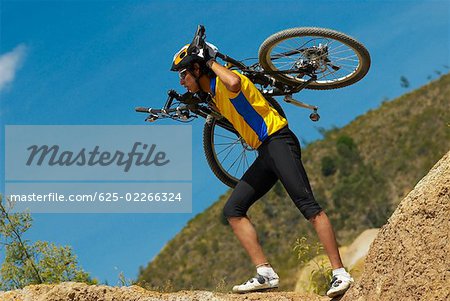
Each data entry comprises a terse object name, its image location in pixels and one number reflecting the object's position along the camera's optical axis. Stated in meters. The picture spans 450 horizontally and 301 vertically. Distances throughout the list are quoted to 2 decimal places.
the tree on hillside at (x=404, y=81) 83.38
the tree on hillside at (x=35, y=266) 10.26
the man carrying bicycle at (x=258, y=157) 6.66
